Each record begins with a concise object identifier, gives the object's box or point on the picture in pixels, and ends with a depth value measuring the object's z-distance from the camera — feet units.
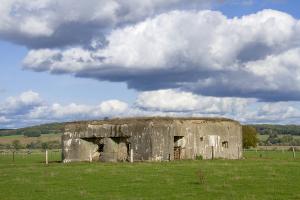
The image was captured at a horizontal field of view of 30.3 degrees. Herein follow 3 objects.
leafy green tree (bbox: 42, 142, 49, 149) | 430.20
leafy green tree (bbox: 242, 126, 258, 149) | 270.26
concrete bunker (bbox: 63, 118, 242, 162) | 147.23
